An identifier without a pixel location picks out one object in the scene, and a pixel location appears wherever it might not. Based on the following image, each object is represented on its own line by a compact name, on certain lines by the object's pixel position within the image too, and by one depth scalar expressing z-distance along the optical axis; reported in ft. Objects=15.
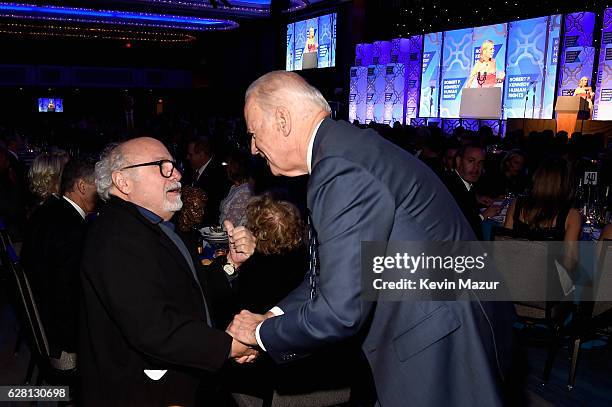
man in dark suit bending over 5.02
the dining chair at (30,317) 8.50
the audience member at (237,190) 15.19
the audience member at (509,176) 20.18
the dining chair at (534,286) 10.81
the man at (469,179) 14.74
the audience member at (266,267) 8.90
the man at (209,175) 20.07
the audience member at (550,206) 12.51
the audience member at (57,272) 9.42
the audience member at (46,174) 13.80
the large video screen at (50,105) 82.43
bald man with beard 6.20
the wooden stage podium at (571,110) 33.11
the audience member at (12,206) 17.31
